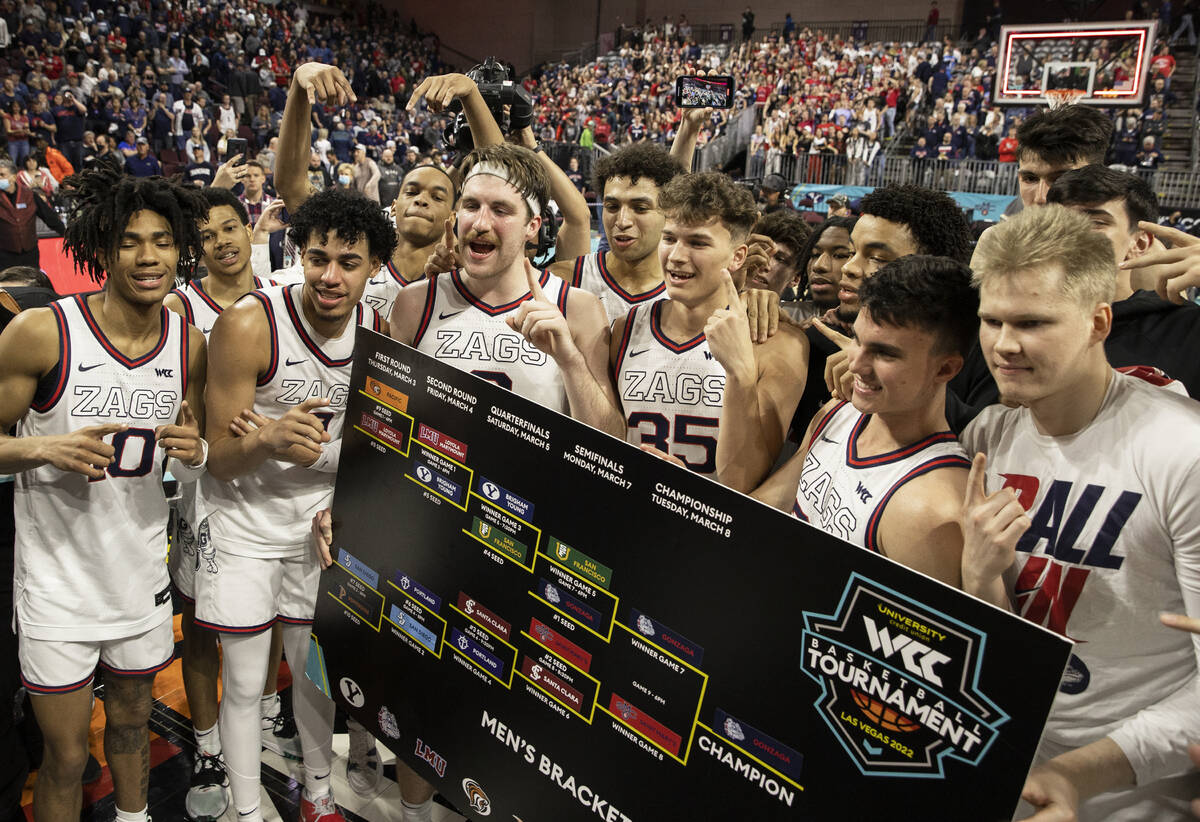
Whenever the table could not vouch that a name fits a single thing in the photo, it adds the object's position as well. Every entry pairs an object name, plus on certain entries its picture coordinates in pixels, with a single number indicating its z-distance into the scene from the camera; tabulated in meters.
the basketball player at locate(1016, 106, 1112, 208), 3.25
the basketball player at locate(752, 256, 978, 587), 1.98
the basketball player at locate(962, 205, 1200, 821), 1.74
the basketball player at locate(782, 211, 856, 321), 3.77
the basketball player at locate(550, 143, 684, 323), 3.82
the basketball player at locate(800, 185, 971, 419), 2.83
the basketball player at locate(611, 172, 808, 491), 2.77
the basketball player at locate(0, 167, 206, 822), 2.82
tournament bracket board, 1.48
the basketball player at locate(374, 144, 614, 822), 3.02
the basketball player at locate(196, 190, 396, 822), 2.96
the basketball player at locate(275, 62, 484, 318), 3.54
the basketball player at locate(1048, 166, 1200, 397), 2.50
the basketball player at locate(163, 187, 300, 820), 3.45
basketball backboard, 17.27
